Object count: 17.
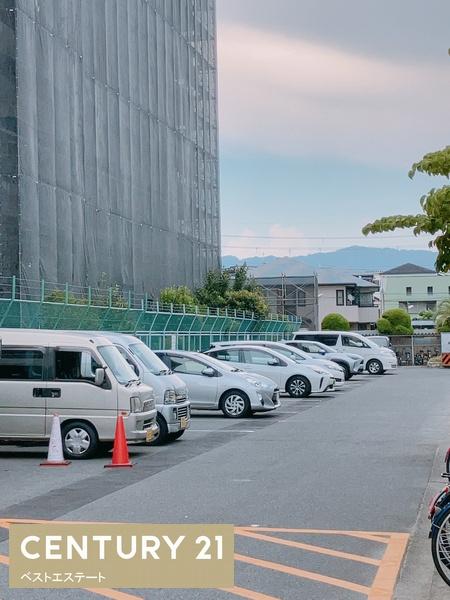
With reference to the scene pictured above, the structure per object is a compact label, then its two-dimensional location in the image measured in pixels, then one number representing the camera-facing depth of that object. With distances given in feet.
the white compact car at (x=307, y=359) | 114.11
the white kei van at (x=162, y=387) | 63.36
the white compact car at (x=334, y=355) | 148.97
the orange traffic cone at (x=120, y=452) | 52.49
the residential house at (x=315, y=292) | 336.08
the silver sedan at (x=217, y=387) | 80.48
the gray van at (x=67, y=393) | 56.39
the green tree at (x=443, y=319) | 255.50
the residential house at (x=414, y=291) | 462.60
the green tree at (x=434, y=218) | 38.24
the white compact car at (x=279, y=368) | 100.42
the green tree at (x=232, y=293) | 187.01
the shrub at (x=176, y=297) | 166.09
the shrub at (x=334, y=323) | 289.33
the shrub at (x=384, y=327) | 280.51
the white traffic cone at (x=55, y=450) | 53.26
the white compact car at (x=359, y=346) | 166.30
